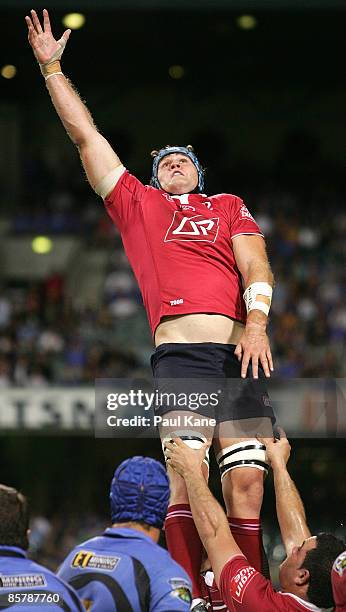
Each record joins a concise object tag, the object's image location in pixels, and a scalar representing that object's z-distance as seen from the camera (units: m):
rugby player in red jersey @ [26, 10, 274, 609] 9.48
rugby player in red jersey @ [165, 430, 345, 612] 8.62
